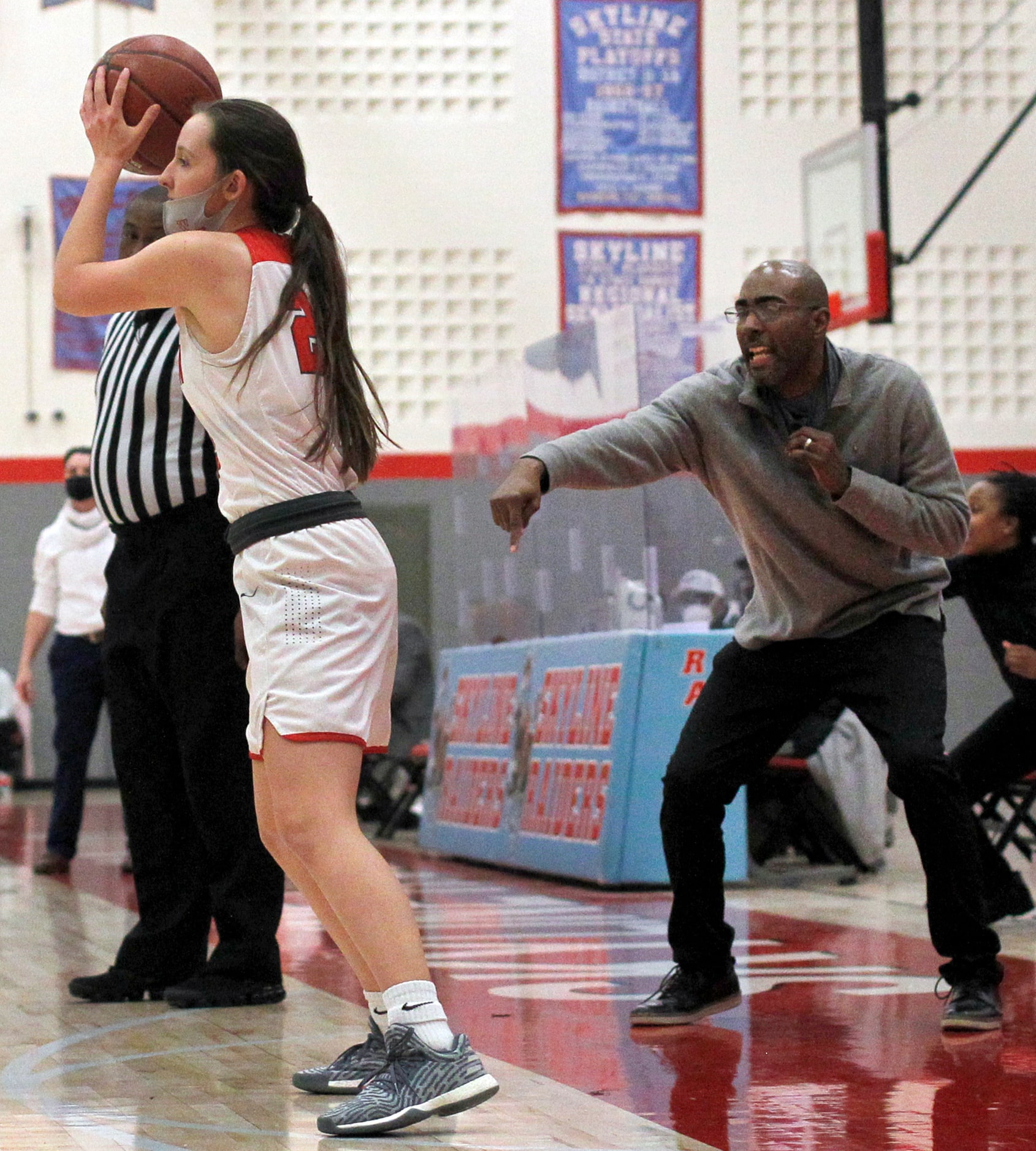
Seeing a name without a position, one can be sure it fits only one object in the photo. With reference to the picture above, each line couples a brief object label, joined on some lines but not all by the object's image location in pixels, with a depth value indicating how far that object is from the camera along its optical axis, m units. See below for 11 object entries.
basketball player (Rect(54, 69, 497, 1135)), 5.97
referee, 8.76
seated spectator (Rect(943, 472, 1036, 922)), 11.65
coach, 7.86
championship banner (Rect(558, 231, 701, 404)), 30.73
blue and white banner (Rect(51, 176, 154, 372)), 29.50
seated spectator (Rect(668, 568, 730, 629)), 14.77
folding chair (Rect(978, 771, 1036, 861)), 13.04
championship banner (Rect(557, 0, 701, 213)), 30.59
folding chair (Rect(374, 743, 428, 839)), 19.89
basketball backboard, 24.03
